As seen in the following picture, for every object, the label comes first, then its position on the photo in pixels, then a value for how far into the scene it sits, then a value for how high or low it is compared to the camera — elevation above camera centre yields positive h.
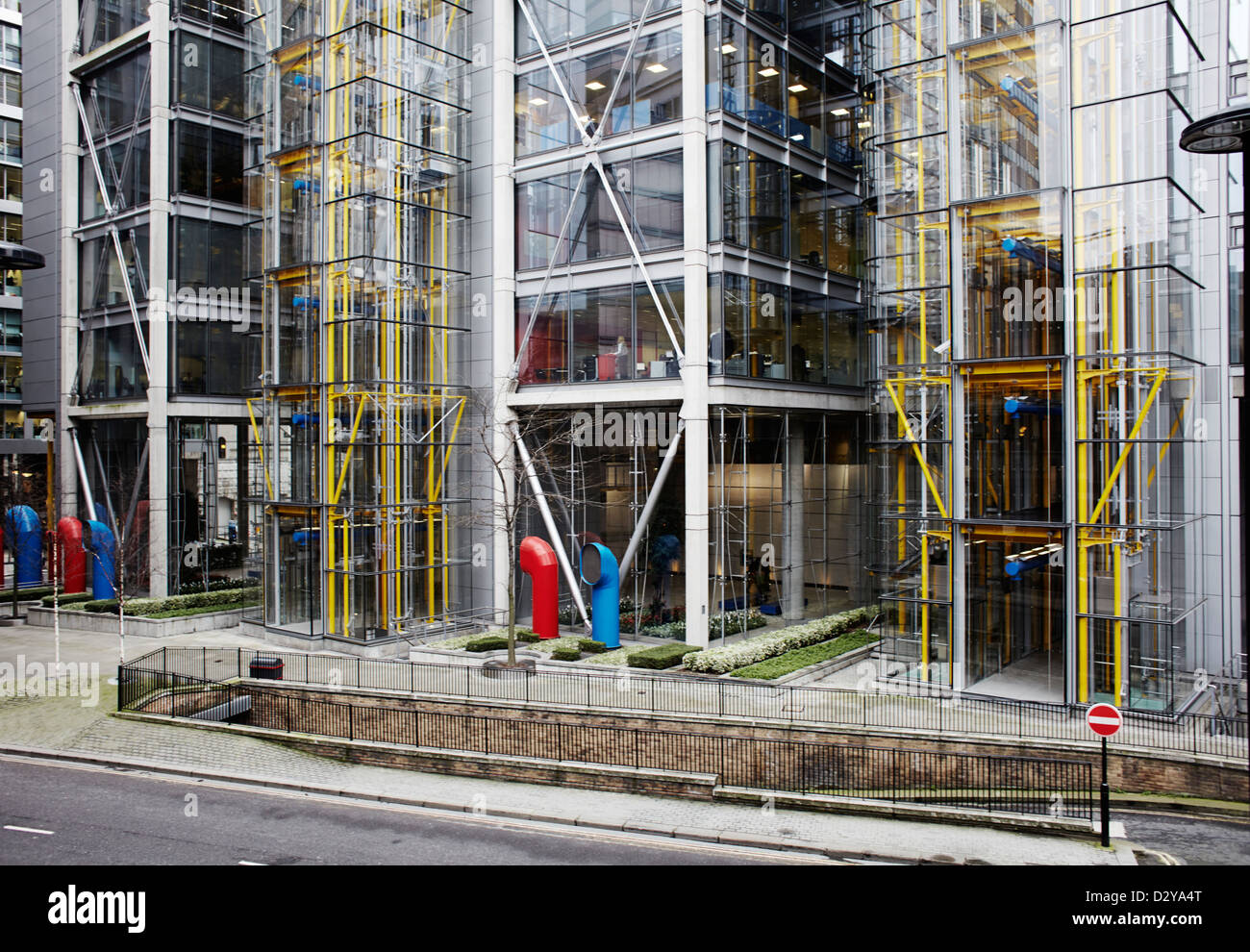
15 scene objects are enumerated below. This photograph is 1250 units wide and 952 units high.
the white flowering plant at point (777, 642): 23.19 -4.24
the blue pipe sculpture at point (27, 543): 35.41 -2.23
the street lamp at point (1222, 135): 10.27 +3.54
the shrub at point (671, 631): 26.45 -4.09
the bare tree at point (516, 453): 28.22 +0.63
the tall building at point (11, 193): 53.78 +15.35
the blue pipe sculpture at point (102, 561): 33.47 -2.65
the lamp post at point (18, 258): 19.14 +4.28
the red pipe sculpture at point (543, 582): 26.38 -2.76
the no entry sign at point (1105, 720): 13.95 -3.45
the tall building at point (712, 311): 20.42 +4.20
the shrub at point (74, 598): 34.12 -3.95
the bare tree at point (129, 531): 32.91 -1.72
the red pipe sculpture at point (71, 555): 35.00 -2.56
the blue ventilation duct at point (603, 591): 25.52 -2.93
